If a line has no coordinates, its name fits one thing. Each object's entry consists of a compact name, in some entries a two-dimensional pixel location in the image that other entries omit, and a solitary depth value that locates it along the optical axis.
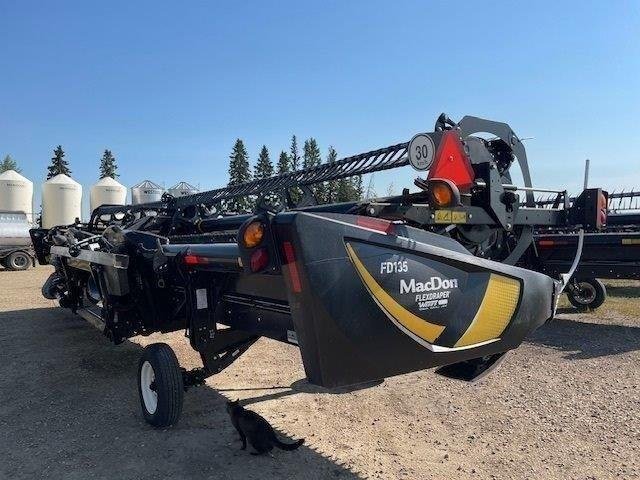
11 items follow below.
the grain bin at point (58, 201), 31.03
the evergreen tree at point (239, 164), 42.72
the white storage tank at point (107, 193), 32.59
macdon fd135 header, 2.26
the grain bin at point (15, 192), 30.77
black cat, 3.42
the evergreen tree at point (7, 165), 67.81
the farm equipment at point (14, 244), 20.00
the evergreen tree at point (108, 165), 63.16
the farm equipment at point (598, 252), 7.58
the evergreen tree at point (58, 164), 55.75
